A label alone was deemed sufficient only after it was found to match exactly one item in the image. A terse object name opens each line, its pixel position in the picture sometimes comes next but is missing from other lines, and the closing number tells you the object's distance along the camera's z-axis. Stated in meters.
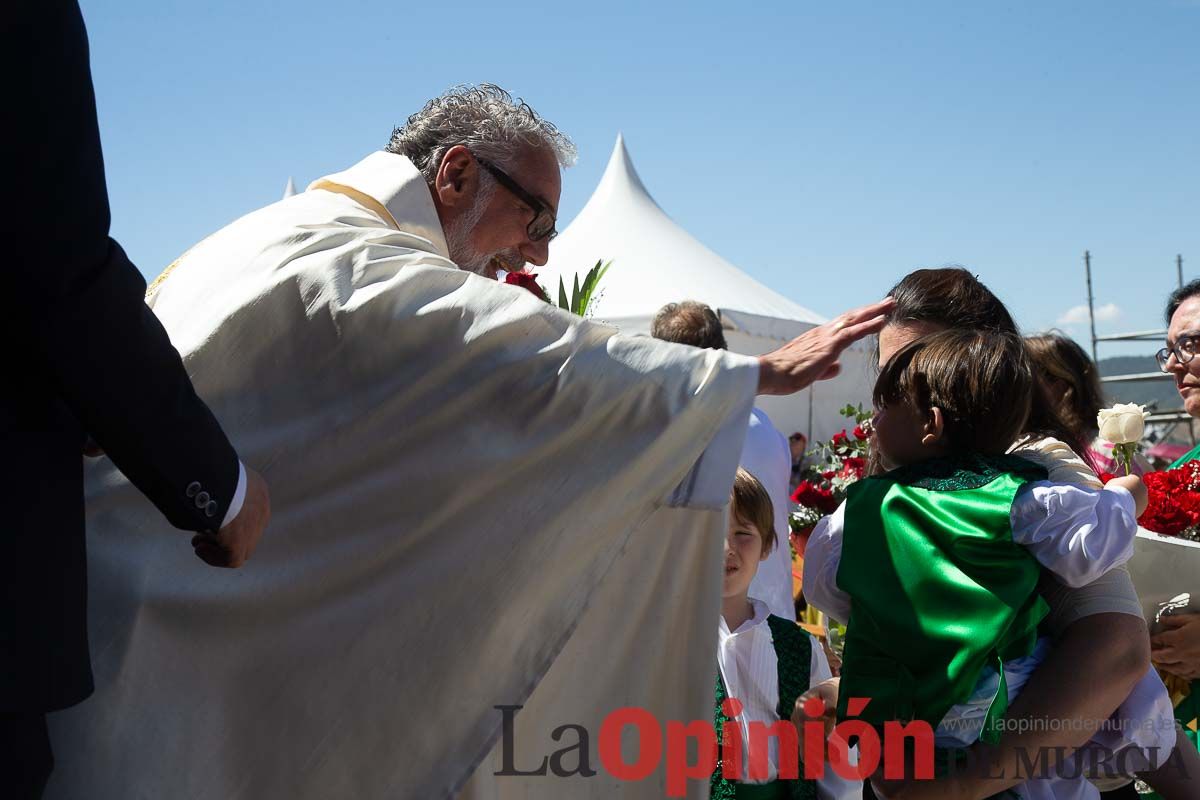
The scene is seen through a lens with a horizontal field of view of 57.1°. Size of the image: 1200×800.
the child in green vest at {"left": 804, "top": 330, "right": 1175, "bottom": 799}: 1.93
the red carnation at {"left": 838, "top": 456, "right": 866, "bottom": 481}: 3.51
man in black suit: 1.32
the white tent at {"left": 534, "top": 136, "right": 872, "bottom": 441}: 11.17
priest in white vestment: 1.97
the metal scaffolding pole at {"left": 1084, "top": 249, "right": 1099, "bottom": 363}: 23.80
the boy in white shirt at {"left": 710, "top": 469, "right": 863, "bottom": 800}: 2.71
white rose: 2.93
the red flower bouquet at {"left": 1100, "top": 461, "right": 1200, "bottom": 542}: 2.83
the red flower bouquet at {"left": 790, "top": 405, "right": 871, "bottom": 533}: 3.48
